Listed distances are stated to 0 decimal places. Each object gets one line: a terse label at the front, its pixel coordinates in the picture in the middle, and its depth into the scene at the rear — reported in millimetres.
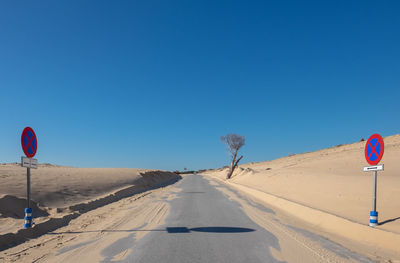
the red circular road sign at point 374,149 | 7582
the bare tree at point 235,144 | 50475
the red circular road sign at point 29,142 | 7582
